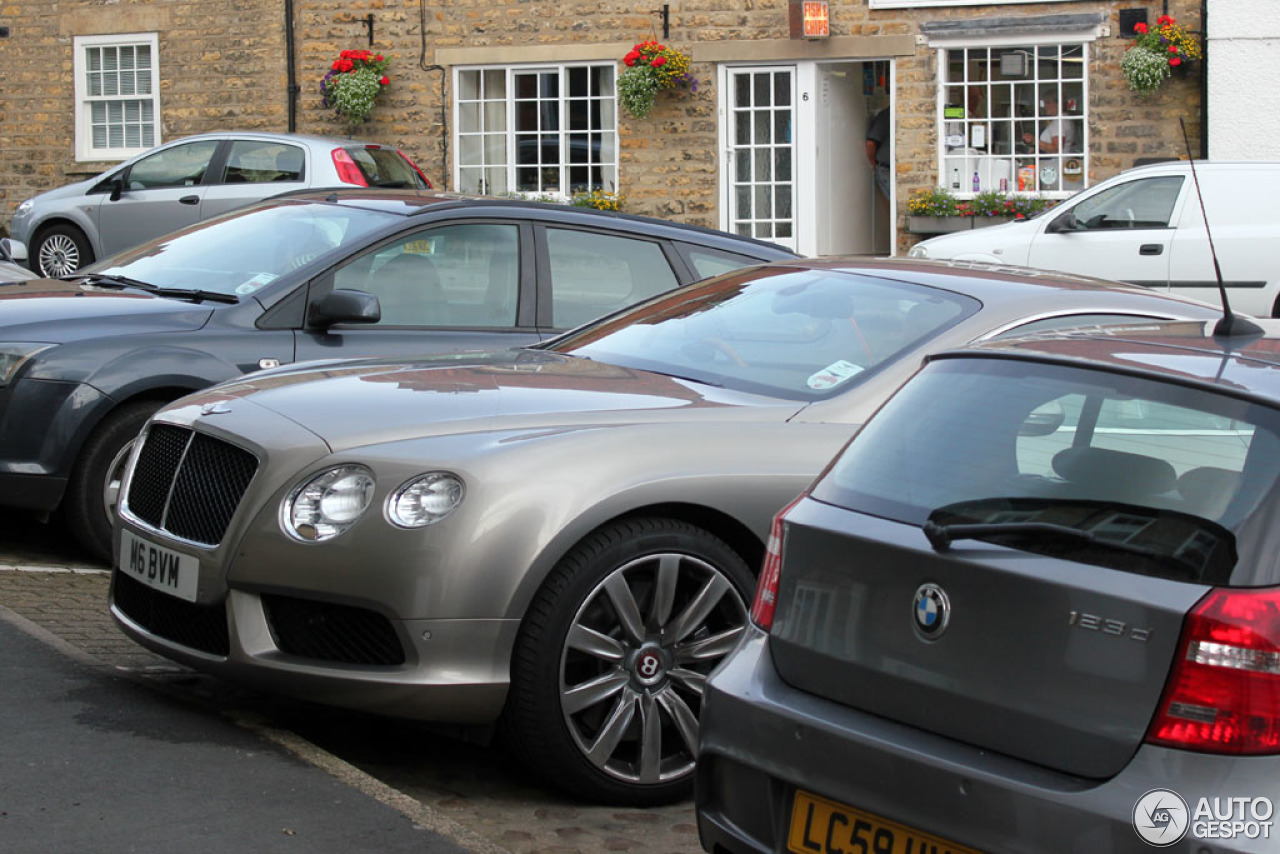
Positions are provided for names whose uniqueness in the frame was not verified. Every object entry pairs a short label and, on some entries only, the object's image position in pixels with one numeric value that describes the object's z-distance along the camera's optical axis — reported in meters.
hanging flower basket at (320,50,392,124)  20.61
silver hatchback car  16.45
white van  14.09
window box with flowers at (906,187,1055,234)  18.30
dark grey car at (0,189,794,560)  6.52
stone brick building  18.58
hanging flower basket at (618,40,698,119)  19.56
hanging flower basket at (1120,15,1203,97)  17.67
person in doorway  19.81
